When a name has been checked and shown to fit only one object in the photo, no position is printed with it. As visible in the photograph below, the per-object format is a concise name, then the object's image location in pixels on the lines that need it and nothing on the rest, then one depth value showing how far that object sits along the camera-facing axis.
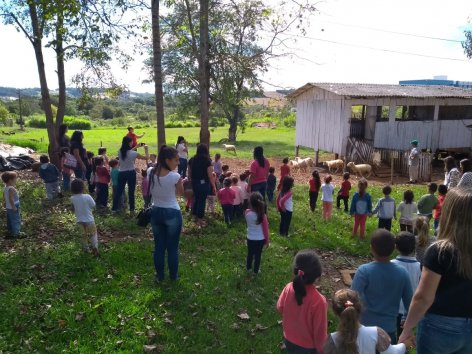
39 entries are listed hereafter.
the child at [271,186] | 12.37
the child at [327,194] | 10.66
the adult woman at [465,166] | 9.77
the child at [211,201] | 10.34
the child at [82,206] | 7.02
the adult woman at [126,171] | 9.43
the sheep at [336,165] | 20.31
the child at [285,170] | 11.94
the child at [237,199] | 9.78
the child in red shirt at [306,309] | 3.55
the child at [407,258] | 4.43
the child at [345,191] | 11.38
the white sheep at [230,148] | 27.52
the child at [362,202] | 8.93
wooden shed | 20.66
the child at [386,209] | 8.80
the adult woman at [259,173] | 9.73
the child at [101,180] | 10.10
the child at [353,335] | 2.99
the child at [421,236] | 5.84
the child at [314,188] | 11.15
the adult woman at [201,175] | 9.02
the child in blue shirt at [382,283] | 3.85
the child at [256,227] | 6.43
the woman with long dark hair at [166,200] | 5.84
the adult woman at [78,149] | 10.77
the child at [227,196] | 9.51
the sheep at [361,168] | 19.17
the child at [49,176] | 10.42
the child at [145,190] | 9.80
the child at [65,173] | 11.09
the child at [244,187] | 10.18
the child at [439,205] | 8.50
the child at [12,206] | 7.74
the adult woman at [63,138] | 12.17
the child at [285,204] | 8.48
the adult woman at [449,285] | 2.83
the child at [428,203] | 8.55
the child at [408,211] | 8.55
